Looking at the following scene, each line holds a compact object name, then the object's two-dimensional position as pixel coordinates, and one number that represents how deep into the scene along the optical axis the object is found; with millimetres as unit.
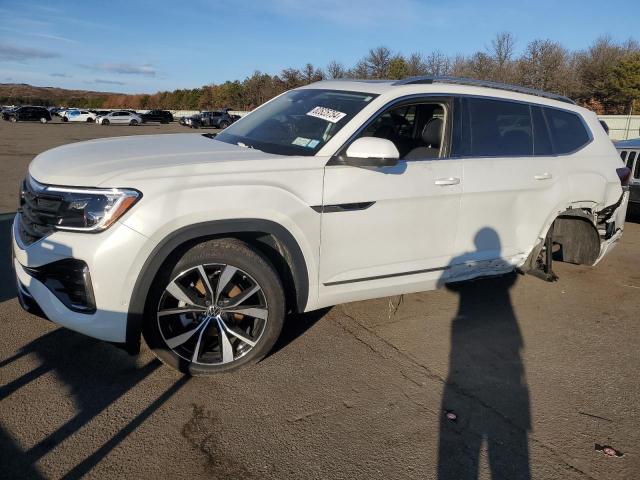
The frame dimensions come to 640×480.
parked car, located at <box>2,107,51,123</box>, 49062
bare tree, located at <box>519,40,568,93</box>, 40372
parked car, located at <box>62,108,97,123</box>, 55406
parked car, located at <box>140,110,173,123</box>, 57031
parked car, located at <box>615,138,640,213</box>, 7488
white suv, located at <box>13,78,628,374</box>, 2822
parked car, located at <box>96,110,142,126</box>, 50438
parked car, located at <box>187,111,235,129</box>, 48156
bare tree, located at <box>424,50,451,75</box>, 47906
